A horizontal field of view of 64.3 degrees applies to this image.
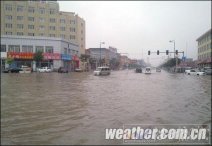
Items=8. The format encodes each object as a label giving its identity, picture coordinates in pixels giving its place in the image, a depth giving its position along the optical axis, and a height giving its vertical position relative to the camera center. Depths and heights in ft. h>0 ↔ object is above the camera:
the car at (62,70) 124.79 -0.85
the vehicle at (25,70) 114.80 -0.88
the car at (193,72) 110.84 -1.79
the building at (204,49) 153.57 +20.67
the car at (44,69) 129.01 -0.18
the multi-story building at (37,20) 167.24 +50.66
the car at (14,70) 118.24 -0.95
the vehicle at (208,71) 108.86 -1.00
